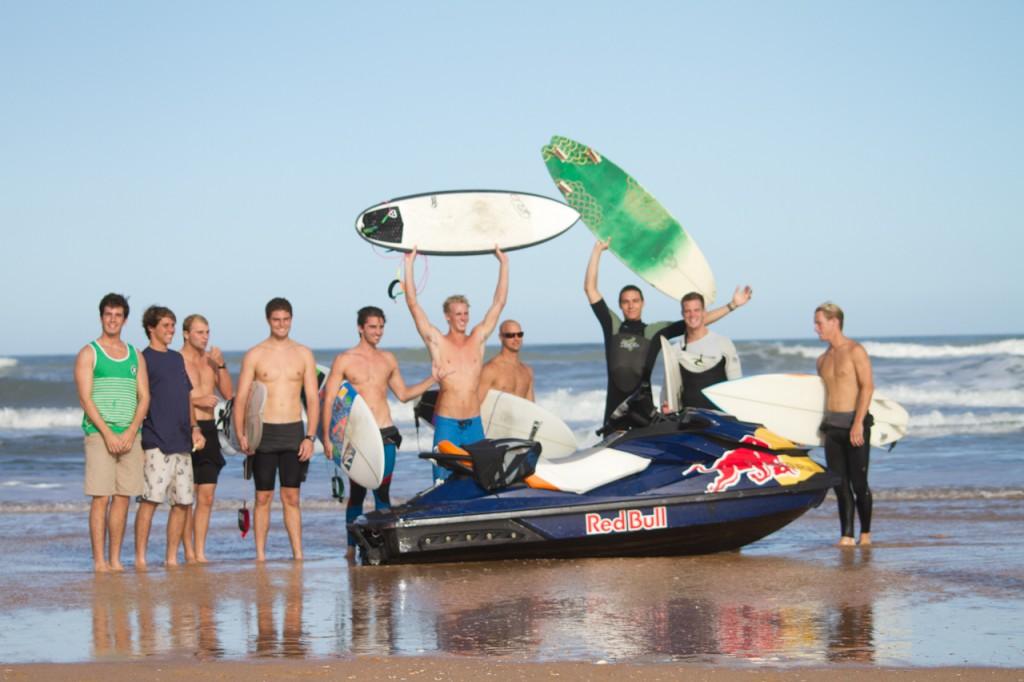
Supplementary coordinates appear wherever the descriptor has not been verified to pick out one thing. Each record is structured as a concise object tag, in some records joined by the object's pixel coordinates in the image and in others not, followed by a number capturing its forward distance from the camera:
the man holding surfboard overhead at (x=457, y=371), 16.61
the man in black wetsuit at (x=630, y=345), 17.08
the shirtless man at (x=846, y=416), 16.59
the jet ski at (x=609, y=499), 14.88
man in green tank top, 15.13
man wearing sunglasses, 17.62
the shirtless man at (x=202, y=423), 16.47
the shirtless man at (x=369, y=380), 16.61
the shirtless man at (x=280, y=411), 15.90
